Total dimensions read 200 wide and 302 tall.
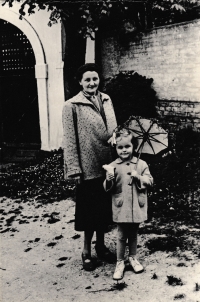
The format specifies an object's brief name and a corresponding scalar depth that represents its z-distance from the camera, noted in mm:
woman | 3488
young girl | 3299
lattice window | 9891
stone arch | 9383
